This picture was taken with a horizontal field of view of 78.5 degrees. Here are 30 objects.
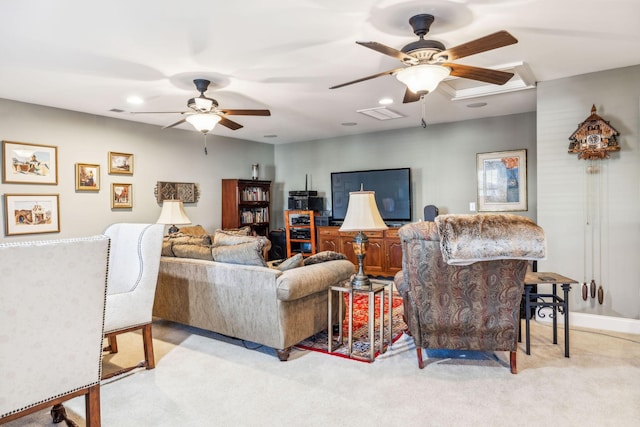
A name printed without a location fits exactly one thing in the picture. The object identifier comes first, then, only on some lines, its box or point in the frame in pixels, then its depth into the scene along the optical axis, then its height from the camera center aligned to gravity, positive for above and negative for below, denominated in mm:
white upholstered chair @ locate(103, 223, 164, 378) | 2576 -514
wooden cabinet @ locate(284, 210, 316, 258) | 6602 -422
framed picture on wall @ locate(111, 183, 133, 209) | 5039 +175
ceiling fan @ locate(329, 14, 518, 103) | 2301 +922
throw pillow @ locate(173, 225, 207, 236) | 5625 -311
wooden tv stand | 5734 -687
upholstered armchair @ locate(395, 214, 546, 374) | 2301 -457
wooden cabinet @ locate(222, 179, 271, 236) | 6414 +66
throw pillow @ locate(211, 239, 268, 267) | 2951 -351
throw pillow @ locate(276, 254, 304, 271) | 2982 -431
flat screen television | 6031 +286
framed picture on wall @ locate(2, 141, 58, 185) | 4109 +514
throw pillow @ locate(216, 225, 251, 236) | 4835 -294
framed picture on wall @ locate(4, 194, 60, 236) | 4113 -34
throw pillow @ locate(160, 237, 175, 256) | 3584 -368
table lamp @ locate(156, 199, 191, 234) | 5020 -67
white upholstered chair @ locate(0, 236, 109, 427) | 1518 -474
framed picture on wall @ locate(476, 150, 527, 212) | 5156 +331
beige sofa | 2805 -698
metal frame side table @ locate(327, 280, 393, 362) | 2799 -820
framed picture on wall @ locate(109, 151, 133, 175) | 5012 +602
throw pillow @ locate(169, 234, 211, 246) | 3484 -289
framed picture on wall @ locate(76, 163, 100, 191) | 4688 +400
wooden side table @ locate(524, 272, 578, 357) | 2801 -699
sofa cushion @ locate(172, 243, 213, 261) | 3277 -367
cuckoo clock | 3428 +584
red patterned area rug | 2993 -1096
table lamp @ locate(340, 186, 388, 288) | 2846 -106
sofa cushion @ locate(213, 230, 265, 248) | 3179 -259
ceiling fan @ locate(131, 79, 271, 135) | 3597 +916
